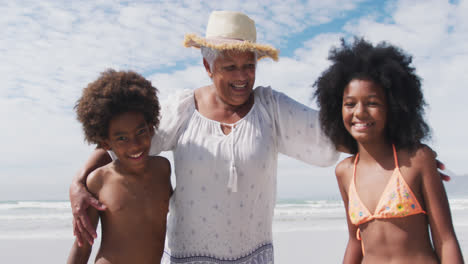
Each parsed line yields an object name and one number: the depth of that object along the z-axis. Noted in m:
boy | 2.42
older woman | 2.50
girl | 1.95
